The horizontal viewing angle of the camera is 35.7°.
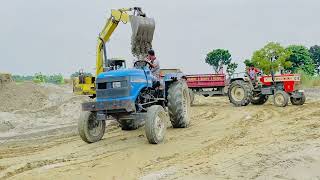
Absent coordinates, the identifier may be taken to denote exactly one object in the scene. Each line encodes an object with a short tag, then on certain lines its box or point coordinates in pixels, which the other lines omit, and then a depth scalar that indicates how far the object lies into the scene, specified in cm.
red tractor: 1920
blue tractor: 958
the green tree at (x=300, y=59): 5908
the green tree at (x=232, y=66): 6410
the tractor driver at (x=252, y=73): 2072
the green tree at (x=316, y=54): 6588
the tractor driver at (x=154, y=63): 1124
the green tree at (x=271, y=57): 5272
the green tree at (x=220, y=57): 6638
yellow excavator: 1422
